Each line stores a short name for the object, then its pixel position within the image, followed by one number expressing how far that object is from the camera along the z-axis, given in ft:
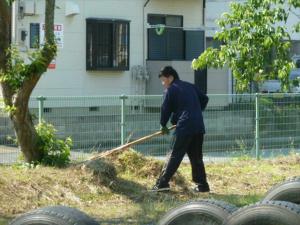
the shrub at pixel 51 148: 74.64
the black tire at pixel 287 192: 44.93
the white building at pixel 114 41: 127.03
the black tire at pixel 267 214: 32.22
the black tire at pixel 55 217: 33.01
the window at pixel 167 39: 143.02
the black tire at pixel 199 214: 35.35
